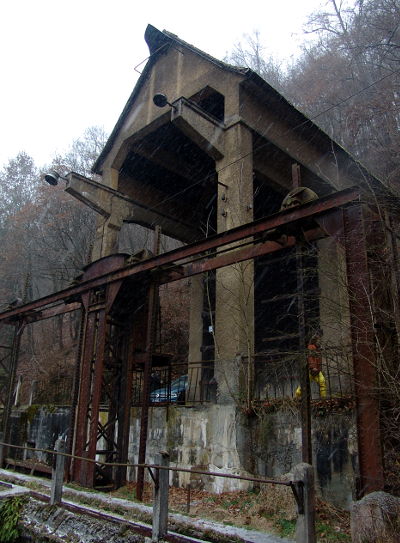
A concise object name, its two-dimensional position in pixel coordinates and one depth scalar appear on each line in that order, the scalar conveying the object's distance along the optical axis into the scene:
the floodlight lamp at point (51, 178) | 12.82
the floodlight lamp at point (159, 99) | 12.55
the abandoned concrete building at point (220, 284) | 7.46
